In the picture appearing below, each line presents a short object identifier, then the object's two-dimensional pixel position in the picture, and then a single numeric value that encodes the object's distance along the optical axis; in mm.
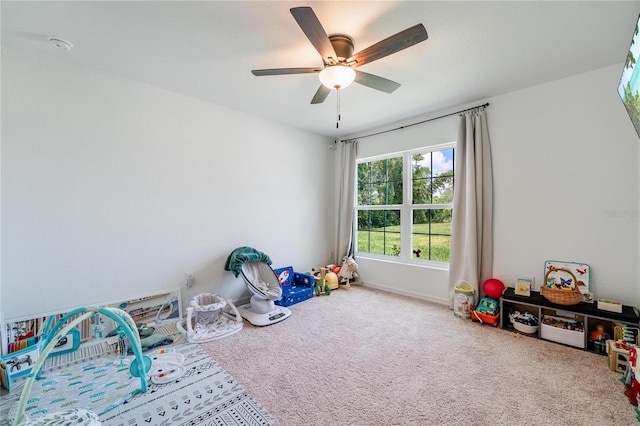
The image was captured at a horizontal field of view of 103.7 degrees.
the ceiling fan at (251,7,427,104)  1419
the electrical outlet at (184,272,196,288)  2875
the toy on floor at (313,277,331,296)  3689
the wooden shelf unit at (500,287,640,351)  2074
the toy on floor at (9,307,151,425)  1295
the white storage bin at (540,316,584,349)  2225
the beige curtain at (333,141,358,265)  4254
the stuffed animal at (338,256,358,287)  4047
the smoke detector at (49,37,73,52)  1911
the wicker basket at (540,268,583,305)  2227
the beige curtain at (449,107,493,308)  2918
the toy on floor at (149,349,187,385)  1809
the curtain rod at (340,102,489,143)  2985
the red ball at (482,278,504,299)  2711
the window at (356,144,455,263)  3424
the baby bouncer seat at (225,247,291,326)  2812
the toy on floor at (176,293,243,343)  2426
